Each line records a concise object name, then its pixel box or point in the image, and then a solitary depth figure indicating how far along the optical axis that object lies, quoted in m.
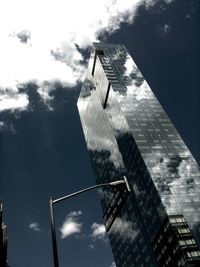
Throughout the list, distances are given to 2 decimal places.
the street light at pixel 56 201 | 7.94
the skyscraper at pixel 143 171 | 79.22
